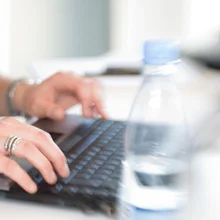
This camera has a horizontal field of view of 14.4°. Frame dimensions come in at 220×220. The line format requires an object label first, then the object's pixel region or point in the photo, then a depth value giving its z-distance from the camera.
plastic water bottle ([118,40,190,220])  0.73
